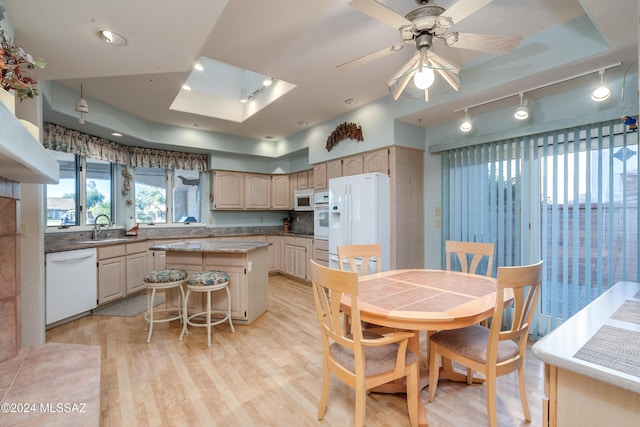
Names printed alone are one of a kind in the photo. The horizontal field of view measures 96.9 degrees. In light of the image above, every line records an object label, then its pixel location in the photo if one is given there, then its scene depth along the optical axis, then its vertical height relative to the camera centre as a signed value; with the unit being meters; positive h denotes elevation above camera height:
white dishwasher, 3.10 -0.81
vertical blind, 2.34 +0.06
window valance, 3.56 +0.96
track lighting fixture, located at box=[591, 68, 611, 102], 2.08 +0.89
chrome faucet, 4.06 -0.21
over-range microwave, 5.35 +0.26
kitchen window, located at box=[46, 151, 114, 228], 3.77 +0.30
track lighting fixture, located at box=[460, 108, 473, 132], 2.98 +0.93
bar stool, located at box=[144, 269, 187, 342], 2.76 -0.66
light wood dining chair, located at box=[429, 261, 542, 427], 1.47 -0.79
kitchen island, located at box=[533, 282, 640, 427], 0.80 -0.47
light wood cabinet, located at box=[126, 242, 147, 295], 4.09 -0.78
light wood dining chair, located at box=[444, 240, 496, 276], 2.50 -0.34
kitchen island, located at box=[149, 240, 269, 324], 3.10 -0.61
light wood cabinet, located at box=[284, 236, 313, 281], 5.00 -0.79
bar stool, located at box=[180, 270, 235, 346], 2.74 -0.70
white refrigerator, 3.42 +0.04
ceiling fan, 1.49 +1.05
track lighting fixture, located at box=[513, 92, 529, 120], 2.59 +0.94
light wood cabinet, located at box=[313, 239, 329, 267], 4.45 -0.61
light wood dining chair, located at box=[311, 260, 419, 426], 1.46 -0.81
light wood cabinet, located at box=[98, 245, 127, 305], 3.66 -0.81
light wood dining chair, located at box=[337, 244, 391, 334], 2.55 -0.37
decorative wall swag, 3.87 +1.14
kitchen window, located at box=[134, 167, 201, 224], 4.92 +0.33
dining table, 1.47 -0.54
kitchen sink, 3.59 -0.38
